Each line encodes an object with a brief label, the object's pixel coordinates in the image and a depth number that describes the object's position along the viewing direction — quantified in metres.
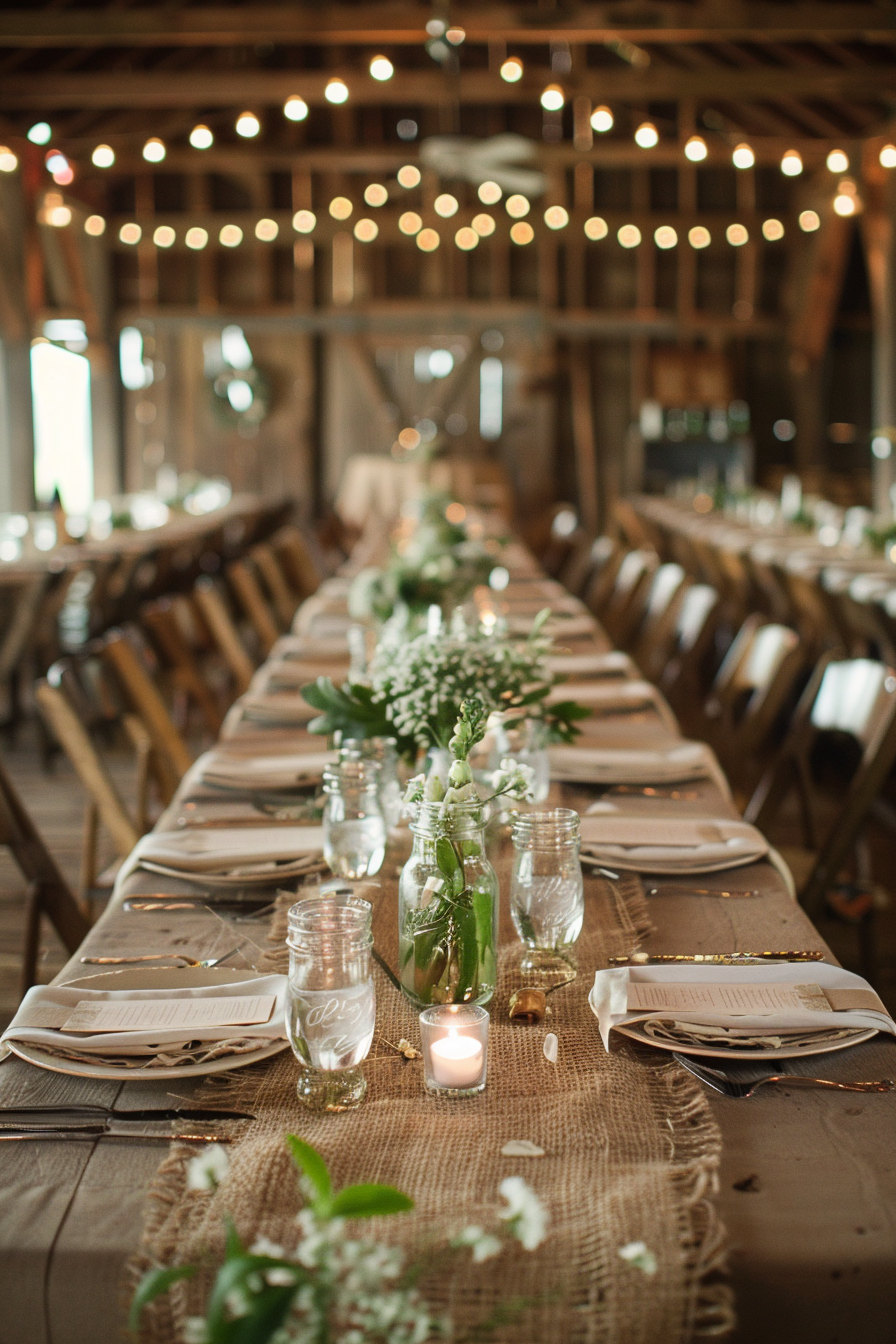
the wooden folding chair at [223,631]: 4.73
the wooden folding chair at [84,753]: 2.96
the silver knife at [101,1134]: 1.28
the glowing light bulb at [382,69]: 8.32
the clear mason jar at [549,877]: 1.70
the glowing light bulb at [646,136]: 8.98
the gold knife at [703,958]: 1.71
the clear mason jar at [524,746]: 2.34
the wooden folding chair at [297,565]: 8.09
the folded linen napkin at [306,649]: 4.27
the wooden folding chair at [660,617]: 5.29
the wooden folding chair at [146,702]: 3.52
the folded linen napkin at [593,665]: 4.00
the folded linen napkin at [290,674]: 3.77
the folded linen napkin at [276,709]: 3.31
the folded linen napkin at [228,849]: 2.12
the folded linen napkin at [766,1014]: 1.49
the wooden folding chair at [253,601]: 5.53
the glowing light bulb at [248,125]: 8.48
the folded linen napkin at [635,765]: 2.70
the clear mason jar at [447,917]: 1.53
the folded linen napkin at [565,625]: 4.74
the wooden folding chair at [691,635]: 4.74
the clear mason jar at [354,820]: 1.99
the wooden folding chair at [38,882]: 2.80
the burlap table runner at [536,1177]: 1.05
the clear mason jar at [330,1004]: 1.36
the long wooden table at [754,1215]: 1.09
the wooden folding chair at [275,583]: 6.55
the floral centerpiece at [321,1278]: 0.86
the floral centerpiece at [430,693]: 2.14
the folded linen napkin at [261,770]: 2.66
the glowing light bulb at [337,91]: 8.55
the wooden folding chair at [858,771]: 2.93
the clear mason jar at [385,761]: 2.12
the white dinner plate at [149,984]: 1.41
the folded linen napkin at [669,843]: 2.13
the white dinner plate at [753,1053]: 1.44
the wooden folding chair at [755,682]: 3.58
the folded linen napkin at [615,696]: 3.49
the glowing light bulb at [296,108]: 9.00
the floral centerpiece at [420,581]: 4.24
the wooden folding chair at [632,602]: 6.12
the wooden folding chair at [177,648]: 4.27
